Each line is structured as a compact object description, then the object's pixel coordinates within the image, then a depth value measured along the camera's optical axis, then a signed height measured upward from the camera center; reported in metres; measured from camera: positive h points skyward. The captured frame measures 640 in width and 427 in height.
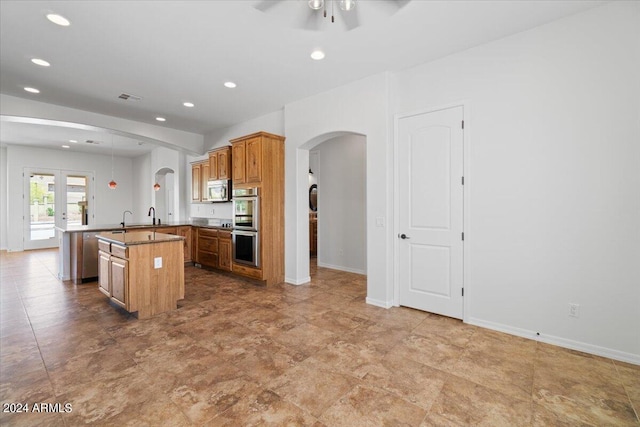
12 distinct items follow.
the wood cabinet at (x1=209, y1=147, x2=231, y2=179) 6.03 +1.05
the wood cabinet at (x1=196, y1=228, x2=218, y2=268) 5.96 -0.77
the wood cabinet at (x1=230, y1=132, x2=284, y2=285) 4.91 +0.41
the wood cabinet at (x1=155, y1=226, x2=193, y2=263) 6.34 -0.51
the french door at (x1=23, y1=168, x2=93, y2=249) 8.84 +0.33
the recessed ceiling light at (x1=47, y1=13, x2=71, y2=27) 2.69 +1.86
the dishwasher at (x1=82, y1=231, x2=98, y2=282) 5.20 -0.80
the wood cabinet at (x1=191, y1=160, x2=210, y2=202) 6.84 +0.77
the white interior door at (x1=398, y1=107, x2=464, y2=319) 3.39 -0.01
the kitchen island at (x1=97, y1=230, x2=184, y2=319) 3.46 -0.77
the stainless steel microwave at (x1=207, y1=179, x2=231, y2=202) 6.14 +0.47
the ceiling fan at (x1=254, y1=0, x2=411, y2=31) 2.50 +1.88
